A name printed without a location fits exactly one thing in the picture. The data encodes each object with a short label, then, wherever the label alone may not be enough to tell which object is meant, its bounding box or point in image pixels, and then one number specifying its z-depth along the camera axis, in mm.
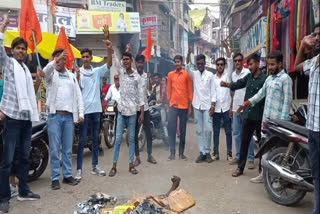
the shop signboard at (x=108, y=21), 15711
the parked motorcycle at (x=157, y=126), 7654
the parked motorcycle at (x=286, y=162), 3553
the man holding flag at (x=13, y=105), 3826
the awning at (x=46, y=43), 8406
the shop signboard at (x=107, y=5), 16391
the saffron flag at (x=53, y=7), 14401
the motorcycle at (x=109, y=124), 7586
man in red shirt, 7974
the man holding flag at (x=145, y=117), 5938
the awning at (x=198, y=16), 39725
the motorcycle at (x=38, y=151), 4906
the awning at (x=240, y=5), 12203
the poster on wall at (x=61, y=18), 14484
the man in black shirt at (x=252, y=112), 4965
